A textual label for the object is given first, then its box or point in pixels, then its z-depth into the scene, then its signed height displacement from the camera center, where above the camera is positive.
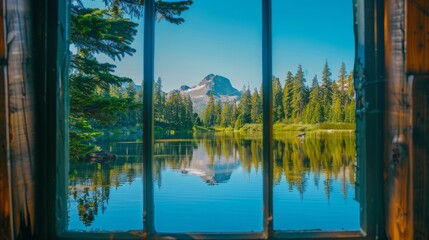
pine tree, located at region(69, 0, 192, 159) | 5.55 +1.21
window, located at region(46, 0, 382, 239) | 0.89 -0.09
